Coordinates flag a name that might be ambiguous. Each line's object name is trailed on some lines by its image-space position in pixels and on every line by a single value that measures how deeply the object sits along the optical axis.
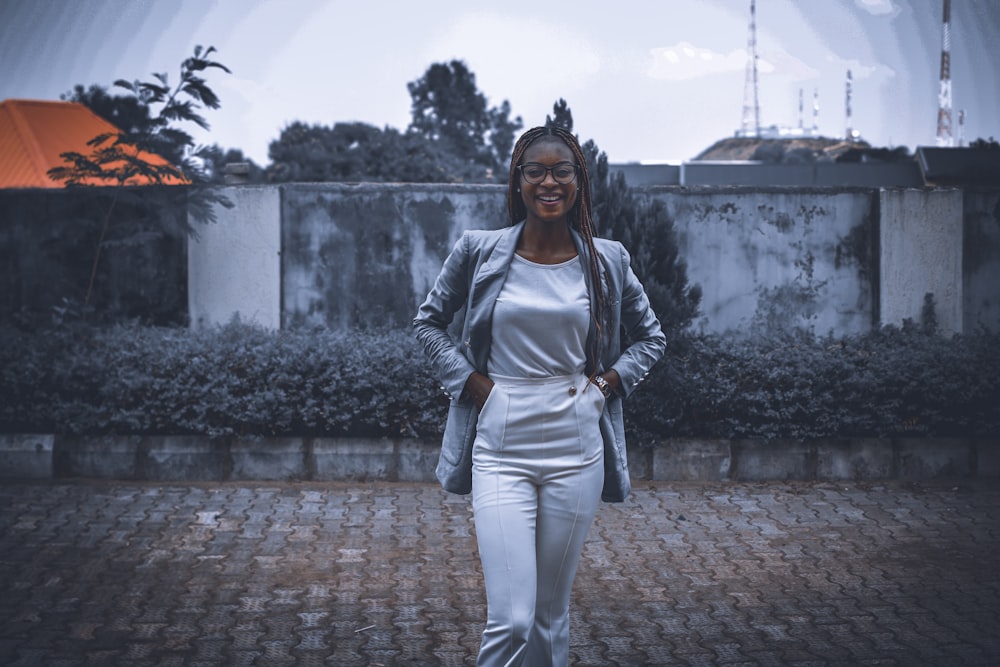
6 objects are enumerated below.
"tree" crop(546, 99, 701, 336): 7.73
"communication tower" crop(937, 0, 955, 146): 21.79
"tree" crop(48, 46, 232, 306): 9.42
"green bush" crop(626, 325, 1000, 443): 7.68
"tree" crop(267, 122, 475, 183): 29.02
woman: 3.15
